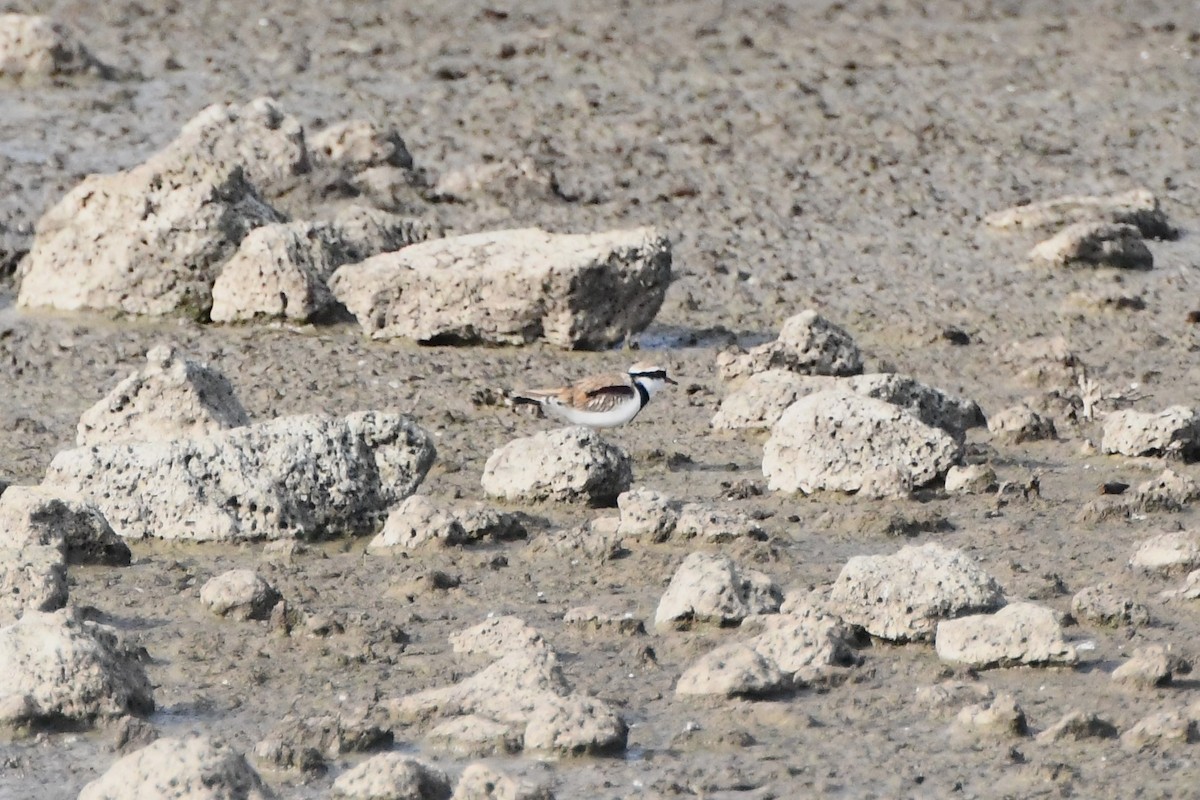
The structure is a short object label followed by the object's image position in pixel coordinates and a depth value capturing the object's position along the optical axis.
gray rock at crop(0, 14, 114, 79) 30.58
